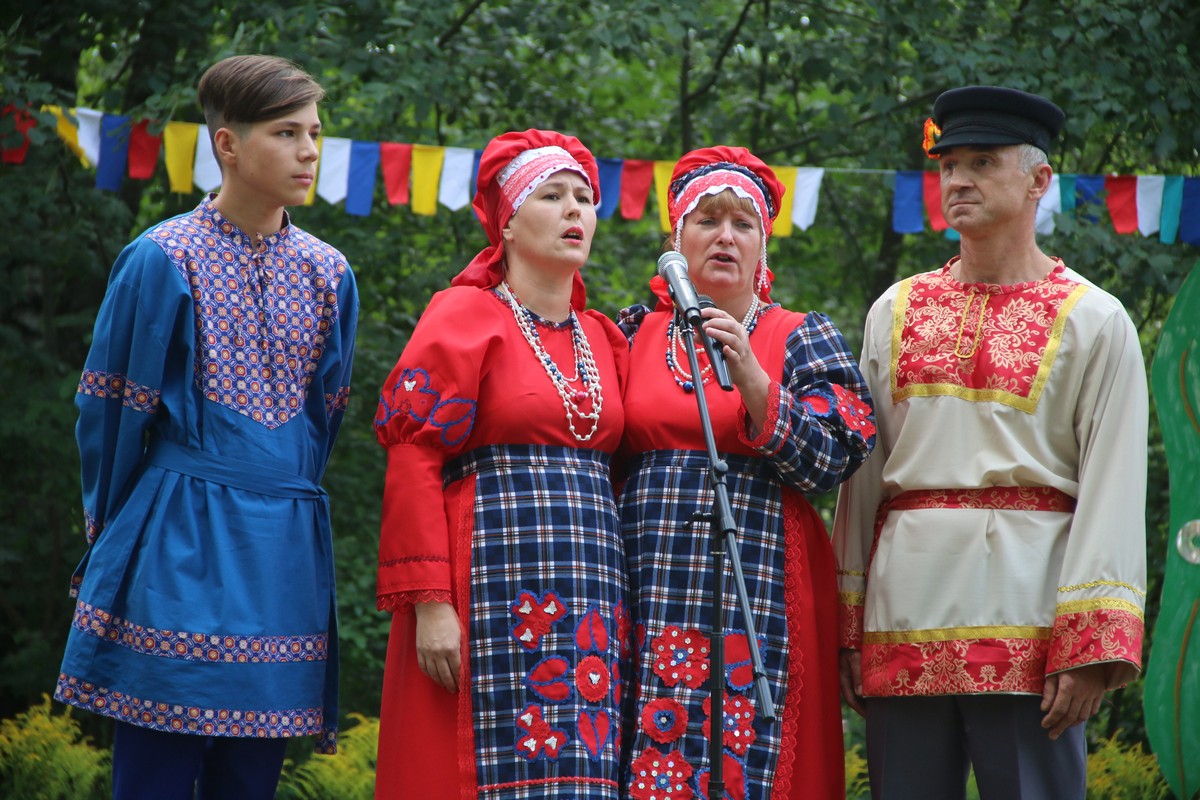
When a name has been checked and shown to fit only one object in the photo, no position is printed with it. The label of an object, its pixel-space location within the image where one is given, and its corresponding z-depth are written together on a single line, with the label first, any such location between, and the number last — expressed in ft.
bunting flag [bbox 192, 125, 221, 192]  38.06
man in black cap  19.75
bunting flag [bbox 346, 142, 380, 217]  39.47
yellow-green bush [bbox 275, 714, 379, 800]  33.91
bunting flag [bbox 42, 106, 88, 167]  38.78
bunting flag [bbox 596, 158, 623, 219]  40.57
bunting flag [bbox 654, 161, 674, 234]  40.21
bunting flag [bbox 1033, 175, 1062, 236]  40.27
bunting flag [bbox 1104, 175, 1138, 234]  39.93
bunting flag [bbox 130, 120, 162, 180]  38.99
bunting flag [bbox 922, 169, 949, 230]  41.52
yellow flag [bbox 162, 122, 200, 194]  38.34
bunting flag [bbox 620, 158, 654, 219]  40.42
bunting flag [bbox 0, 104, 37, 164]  38.32
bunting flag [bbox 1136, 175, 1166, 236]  39.68
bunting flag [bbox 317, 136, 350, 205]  39.32
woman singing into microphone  20.20
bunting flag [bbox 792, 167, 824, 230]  40.93
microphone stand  17.72
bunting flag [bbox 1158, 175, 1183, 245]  39.40
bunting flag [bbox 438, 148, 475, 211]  39.68
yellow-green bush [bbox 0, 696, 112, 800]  33.73
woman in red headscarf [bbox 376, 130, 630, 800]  19.54
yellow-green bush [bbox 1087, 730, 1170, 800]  35.88
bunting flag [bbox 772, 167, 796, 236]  40.98
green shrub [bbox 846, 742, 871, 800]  36.29
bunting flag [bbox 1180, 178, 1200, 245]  39.29
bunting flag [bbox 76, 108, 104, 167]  39.19
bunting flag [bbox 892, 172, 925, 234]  41.96
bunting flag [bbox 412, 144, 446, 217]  39.99
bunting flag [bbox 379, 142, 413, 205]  39.91
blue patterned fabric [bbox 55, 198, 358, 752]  18.17
